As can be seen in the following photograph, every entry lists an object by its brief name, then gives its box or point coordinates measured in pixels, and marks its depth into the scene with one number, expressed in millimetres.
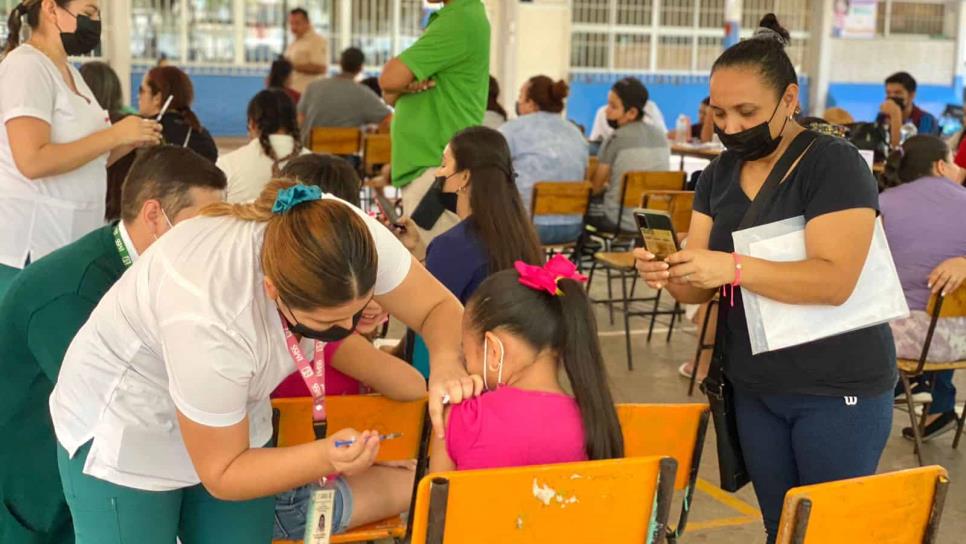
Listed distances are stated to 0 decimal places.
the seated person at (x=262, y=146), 5207
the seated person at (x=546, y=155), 6134
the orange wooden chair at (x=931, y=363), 4051
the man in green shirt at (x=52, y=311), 2213
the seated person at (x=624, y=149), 6783
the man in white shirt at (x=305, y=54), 9477
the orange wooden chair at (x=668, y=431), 2275
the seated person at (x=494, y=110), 7461
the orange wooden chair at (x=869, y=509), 1820
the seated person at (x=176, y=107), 5781
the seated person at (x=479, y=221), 3279
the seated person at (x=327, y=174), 3506
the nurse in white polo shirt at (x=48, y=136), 3205
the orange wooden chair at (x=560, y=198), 5930
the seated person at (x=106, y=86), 5430
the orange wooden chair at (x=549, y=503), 1779
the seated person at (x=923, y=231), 4109
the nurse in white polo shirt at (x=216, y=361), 1717
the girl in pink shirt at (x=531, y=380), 2049
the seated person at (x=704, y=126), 9648
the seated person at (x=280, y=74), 8773
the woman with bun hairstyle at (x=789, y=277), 2145
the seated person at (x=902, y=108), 8625
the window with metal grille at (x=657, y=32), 18234
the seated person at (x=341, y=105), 8188
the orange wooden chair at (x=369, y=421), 2373
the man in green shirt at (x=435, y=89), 4449
